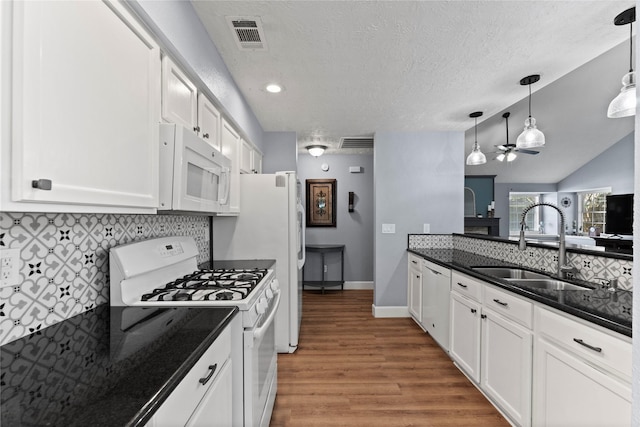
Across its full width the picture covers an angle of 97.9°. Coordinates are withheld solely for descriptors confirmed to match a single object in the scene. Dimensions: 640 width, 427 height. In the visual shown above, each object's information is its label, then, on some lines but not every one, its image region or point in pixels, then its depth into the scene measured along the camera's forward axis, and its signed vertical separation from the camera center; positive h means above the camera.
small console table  4.85 -0.71
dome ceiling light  4.41 +1.12
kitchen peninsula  1.16 -0.59
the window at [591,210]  6.54 +0.33
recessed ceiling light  2.45 +1.18
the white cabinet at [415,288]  3.22 -0.81
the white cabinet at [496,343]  1.59 -0.81
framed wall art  5.13 +0.33
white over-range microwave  1.25 +0.24
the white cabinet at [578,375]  1.10 -0.68
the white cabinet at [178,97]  1.31 +0.63
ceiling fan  4.39 +1.14
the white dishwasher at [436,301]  2.56 -0.79
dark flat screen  4.52 +0.16
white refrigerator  2.67 -0.12
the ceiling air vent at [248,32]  1.63 +1.16
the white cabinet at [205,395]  0.74 -0.57
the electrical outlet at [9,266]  0.86 -0.16
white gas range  1.31 -0.39
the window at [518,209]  7.71 +0.37
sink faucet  1.87 -0.25
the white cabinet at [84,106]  0.66 +0.33
